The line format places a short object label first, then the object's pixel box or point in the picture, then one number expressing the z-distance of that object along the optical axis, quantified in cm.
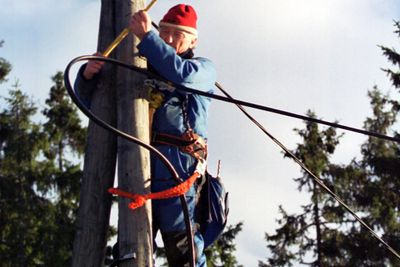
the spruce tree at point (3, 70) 2408
